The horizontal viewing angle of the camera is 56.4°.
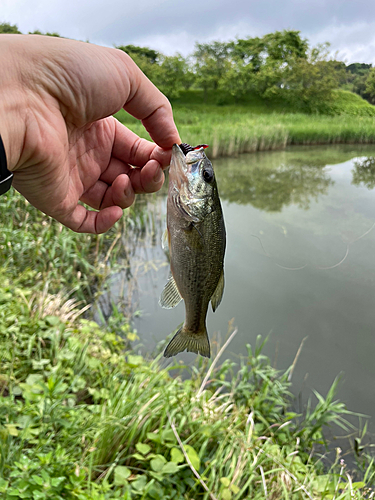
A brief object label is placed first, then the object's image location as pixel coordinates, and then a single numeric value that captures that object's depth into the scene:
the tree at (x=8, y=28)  34.97
